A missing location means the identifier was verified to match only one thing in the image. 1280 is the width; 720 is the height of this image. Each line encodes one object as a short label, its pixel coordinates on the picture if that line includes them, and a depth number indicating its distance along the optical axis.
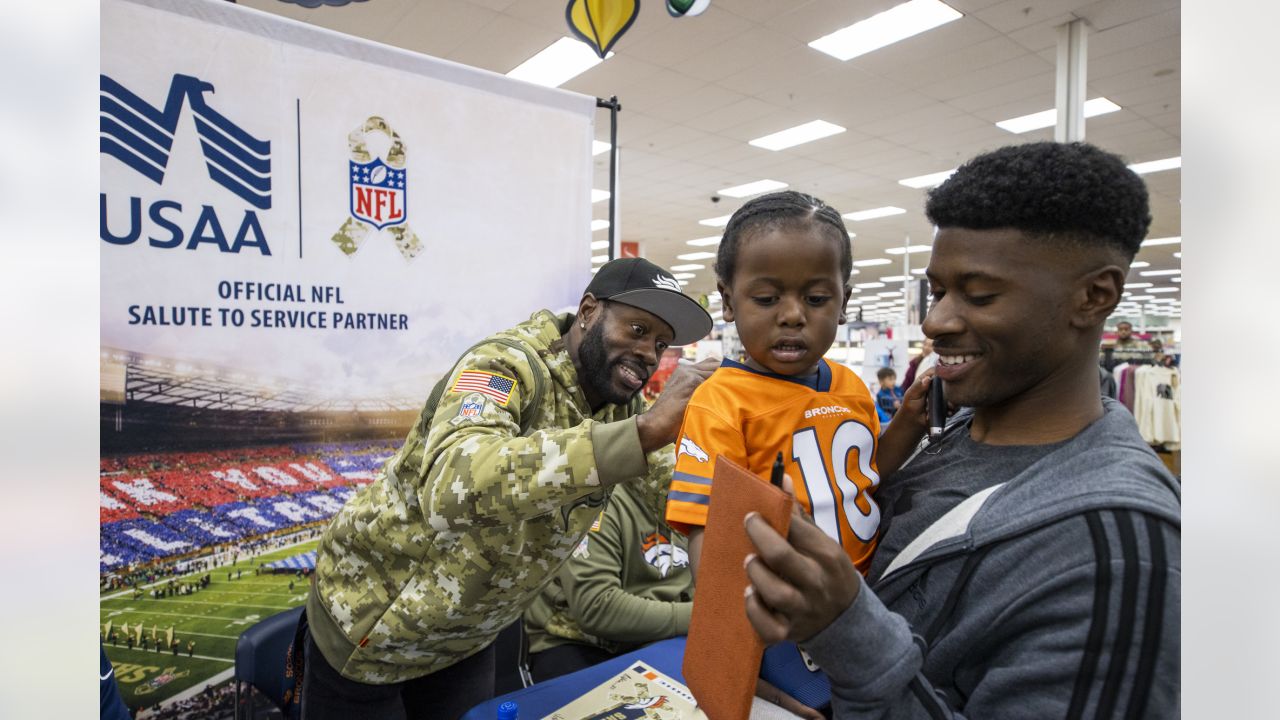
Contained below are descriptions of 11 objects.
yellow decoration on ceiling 2.65
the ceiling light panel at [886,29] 5.11
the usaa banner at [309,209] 1.84
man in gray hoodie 0.61
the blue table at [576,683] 1.45
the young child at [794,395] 1.10
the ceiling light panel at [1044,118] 7.16
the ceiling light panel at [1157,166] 9.16
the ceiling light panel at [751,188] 10.54
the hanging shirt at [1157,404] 8.45
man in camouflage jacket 1.39
